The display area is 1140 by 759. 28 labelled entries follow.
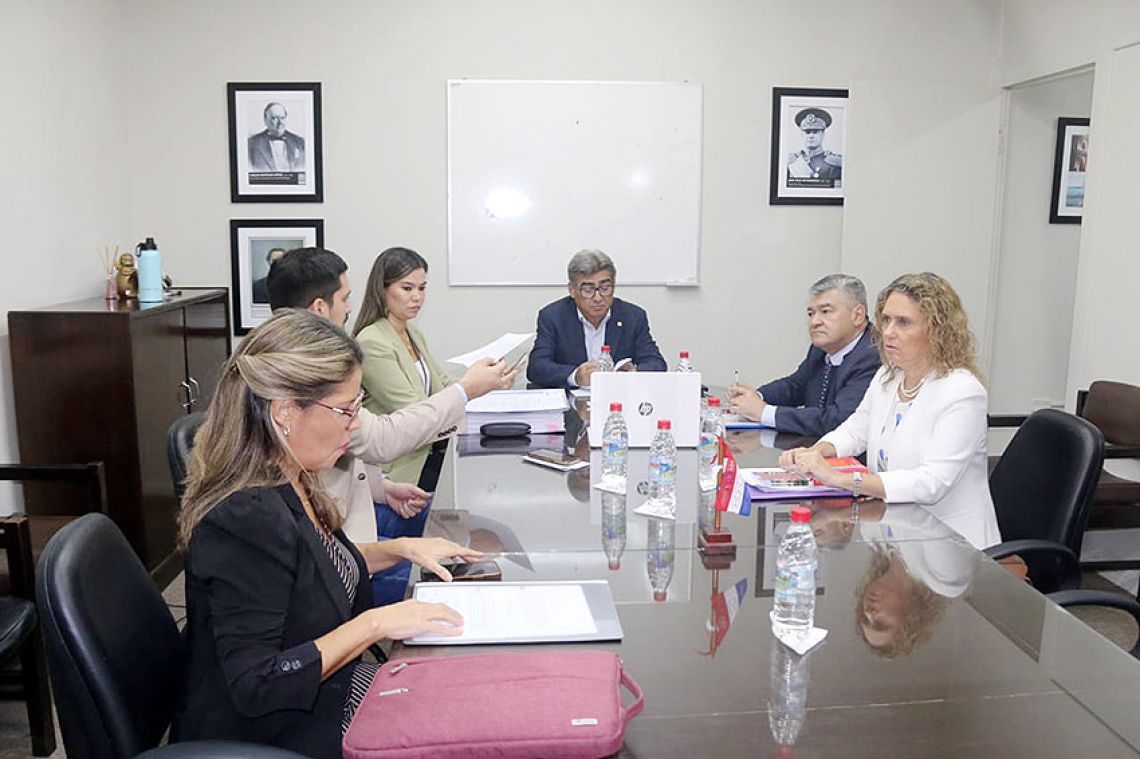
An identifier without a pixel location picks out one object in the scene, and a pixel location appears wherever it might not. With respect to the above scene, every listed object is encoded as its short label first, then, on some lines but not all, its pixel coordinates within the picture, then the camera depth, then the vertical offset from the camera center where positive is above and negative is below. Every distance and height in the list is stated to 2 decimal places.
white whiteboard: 4.93 +0.33
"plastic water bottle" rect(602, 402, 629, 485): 2.43 -0.54
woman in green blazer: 2.91 -0.34
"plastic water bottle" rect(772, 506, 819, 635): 1.55 -0.55
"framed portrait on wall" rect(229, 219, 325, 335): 4.93 -0.03
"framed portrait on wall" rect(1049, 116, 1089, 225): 5.16 +0.43
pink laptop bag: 1.19 -0.60
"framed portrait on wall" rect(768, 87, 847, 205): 5.05 +0.52
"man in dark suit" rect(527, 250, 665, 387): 4.02 -0.36
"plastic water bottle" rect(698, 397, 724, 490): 2.49 -0.54
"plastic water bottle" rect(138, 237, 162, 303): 3.87 -0.15
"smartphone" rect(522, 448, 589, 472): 2.65 -0.60
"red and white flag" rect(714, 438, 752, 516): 2.13 -0.55
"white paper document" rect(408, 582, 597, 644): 1.54 -0.62
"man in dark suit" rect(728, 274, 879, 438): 3.12 -0.39
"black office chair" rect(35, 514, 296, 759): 1.37 -0.61
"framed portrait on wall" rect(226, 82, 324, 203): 4.85 +0.47
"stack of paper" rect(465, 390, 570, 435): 3.16 -0.57
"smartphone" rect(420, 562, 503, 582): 1.80 -0.62
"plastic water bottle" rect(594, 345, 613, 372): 3.62 -0.44
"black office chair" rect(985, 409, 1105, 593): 2.30 -0.61
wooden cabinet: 3.49 -0.60
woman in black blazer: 1.39 -0.48
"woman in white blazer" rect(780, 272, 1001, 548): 2.33 -0.43
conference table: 1.25 -0.61
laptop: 2.67 -0.44
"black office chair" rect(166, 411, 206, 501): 2.30 -0.50
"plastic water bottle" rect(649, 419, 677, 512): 2.24 -0.53
